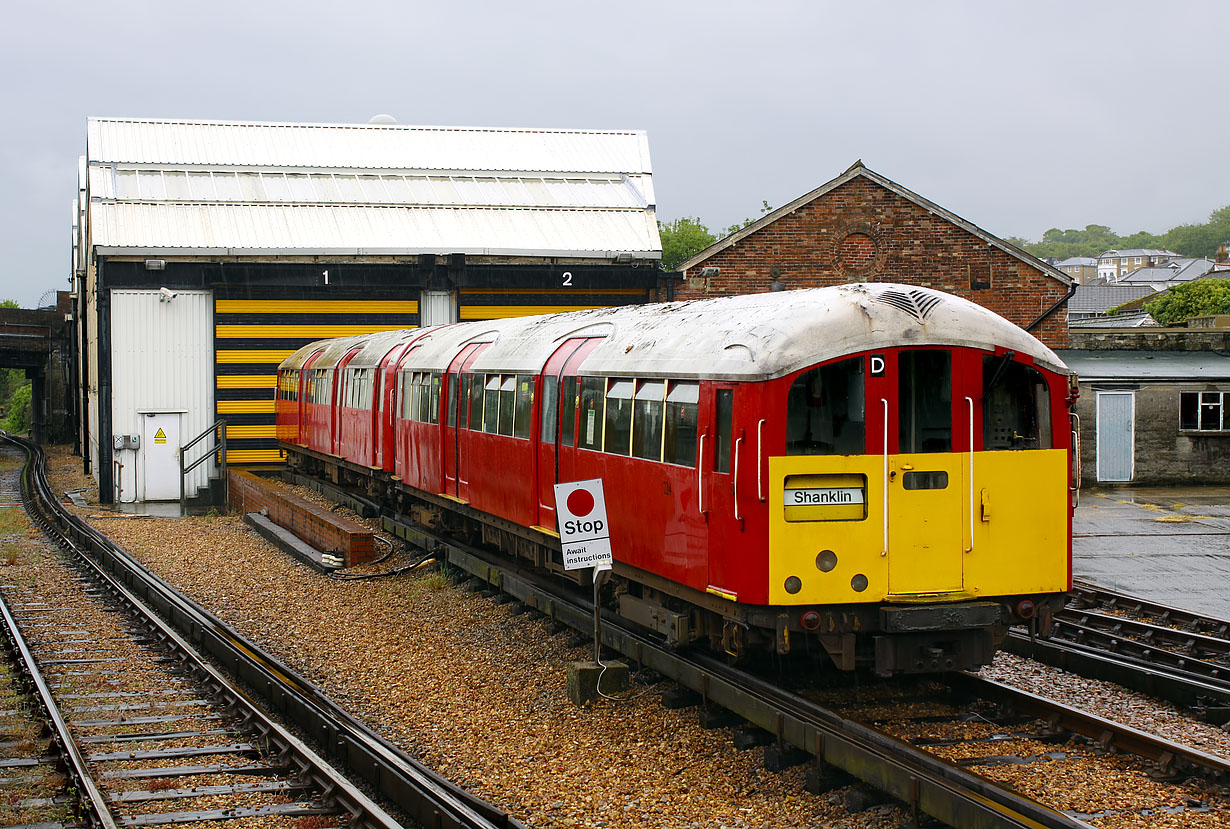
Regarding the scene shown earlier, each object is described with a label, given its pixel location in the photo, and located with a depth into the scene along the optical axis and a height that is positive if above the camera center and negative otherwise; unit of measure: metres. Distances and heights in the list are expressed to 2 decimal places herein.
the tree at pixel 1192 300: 61.09 +5.02
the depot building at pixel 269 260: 26.03 +3.22
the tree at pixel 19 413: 71.00 -0.59
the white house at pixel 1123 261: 186.25 +21.89
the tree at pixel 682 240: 88.50 +12.35
